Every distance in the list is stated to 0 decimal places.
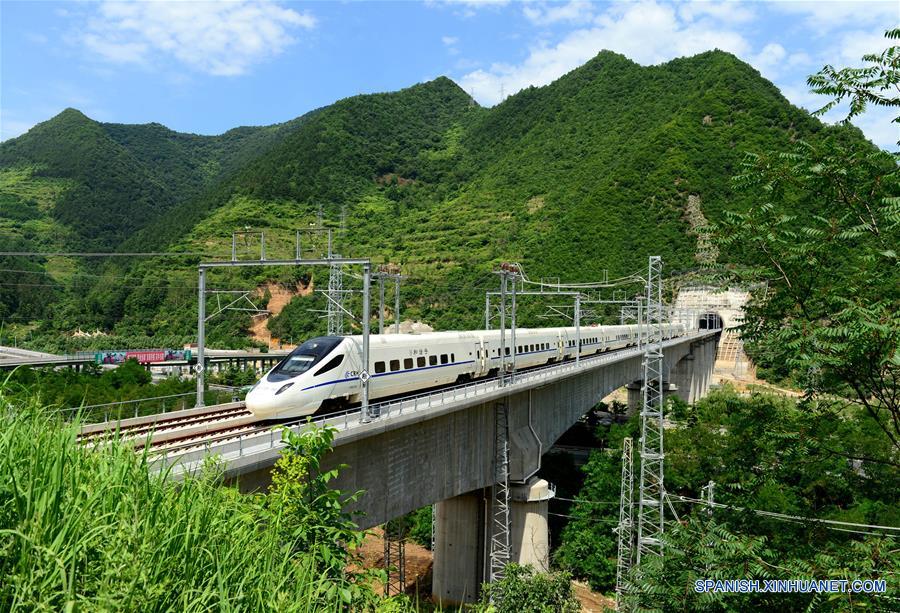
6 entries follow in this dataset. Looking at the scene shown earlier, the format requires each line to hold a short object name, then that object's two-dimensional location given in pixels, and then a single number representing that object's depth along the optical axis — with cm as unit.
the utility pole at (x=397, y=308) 2590
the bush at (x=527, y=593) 2080
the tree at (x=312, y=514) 639
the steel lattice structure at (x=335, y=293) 3533
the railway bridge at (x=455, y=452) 1477
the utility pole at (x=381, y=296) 2323
